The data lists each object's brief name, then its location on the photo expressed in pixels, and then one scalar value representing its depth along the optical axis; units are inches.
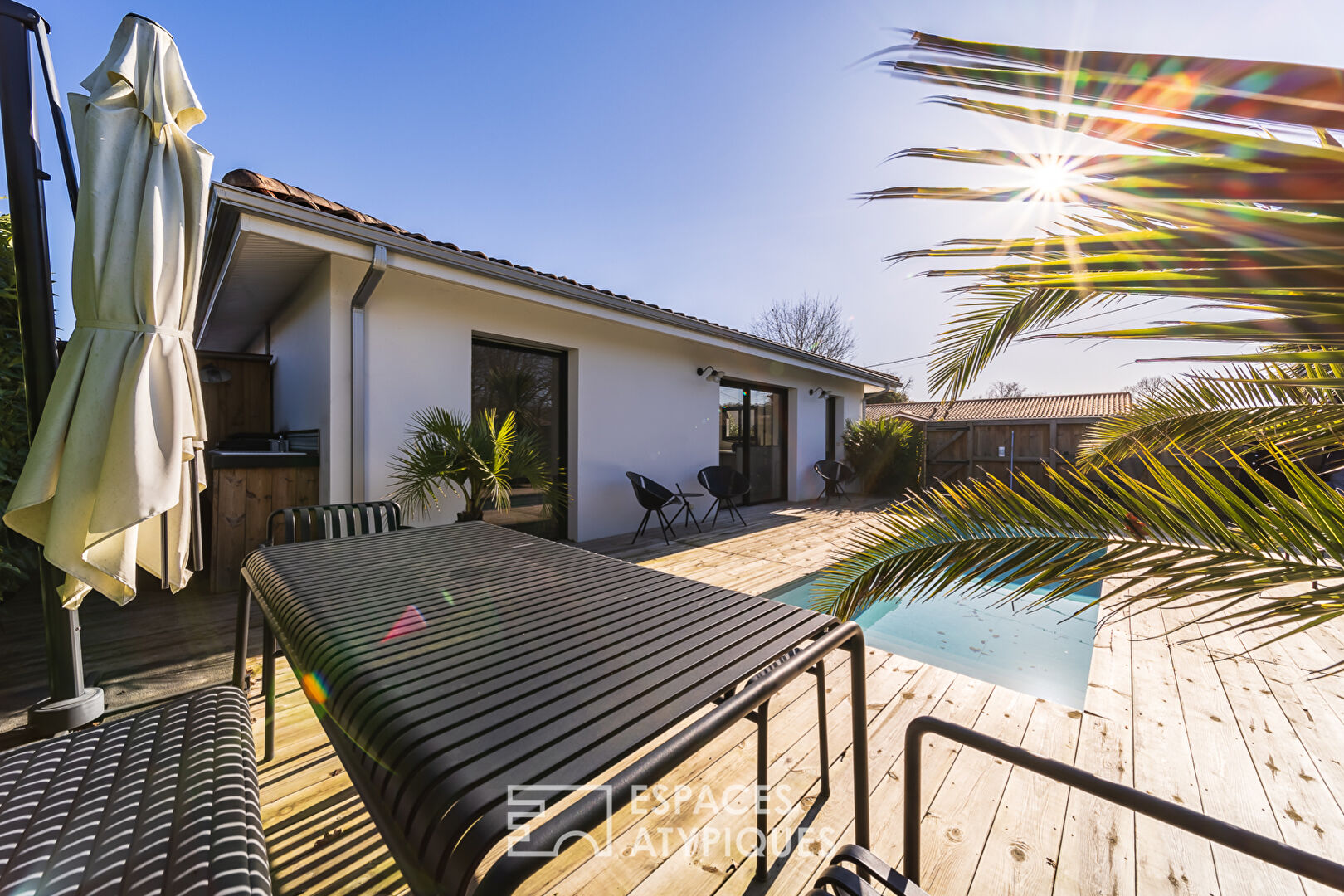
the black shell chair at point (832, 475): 374.3
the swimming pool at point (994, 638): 130.0
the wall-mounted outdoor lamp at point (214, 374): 202.8
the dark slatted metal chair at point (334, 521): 107.5
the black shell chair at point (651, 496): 220.8
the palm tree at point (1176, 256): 20.6
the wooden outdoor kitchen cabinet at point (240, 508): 142.9
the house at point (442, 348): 140.4
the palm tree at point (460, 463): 152.0
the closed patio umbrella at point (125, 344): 54.5
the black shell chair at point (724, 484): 277.0
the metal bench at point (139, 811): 30.7
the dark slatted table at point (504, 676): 25.6
